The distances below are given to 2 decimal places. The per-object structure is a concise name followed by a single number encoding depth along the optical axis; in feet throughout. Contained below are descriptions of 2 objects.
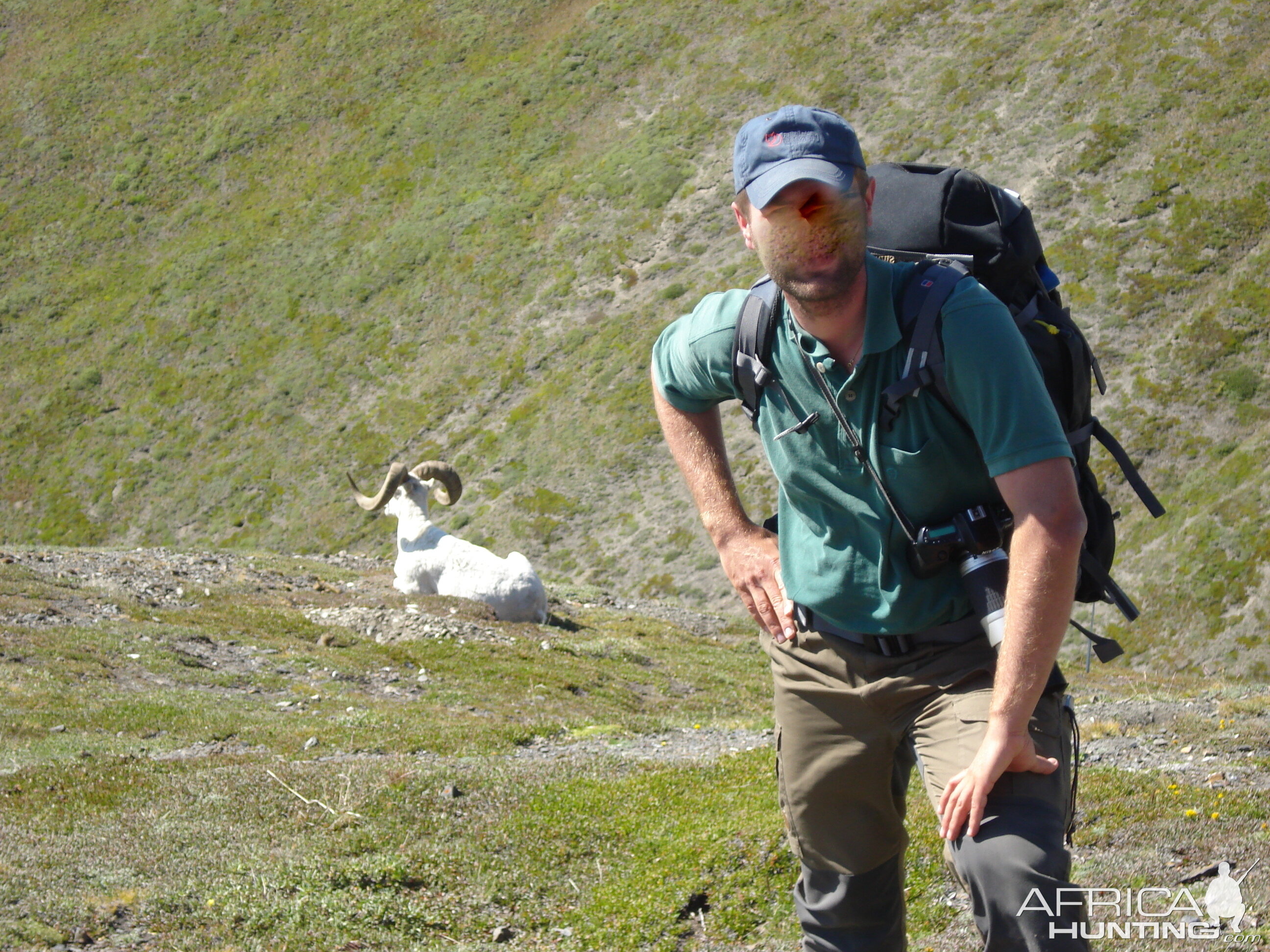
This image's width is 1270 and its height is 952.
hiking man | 10.16
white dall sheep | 69.05
